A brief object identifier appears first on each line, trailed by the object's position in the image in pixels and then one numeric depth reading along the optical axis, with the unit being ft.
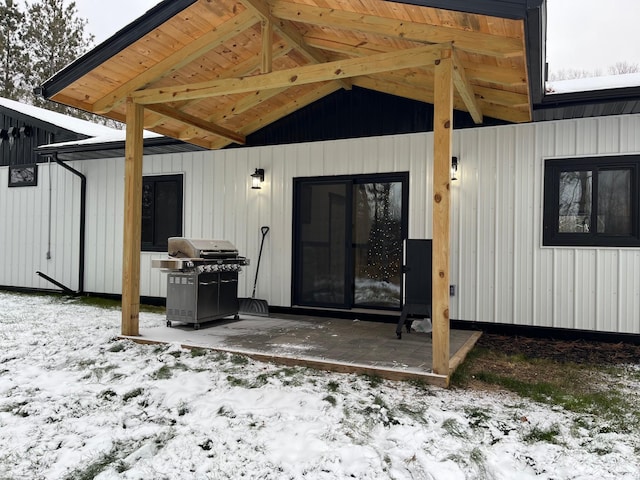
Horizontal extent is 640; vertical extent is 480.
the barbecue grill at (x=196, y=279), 16.65
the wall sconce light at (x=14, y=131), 29.09
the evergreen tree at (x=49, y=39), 56.08
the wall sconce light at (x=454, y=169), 18.10
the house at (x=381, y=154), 12.30
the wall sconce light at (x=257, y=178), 21.67
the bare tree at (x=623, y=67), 53.65
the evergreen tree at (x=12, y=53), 54.03
